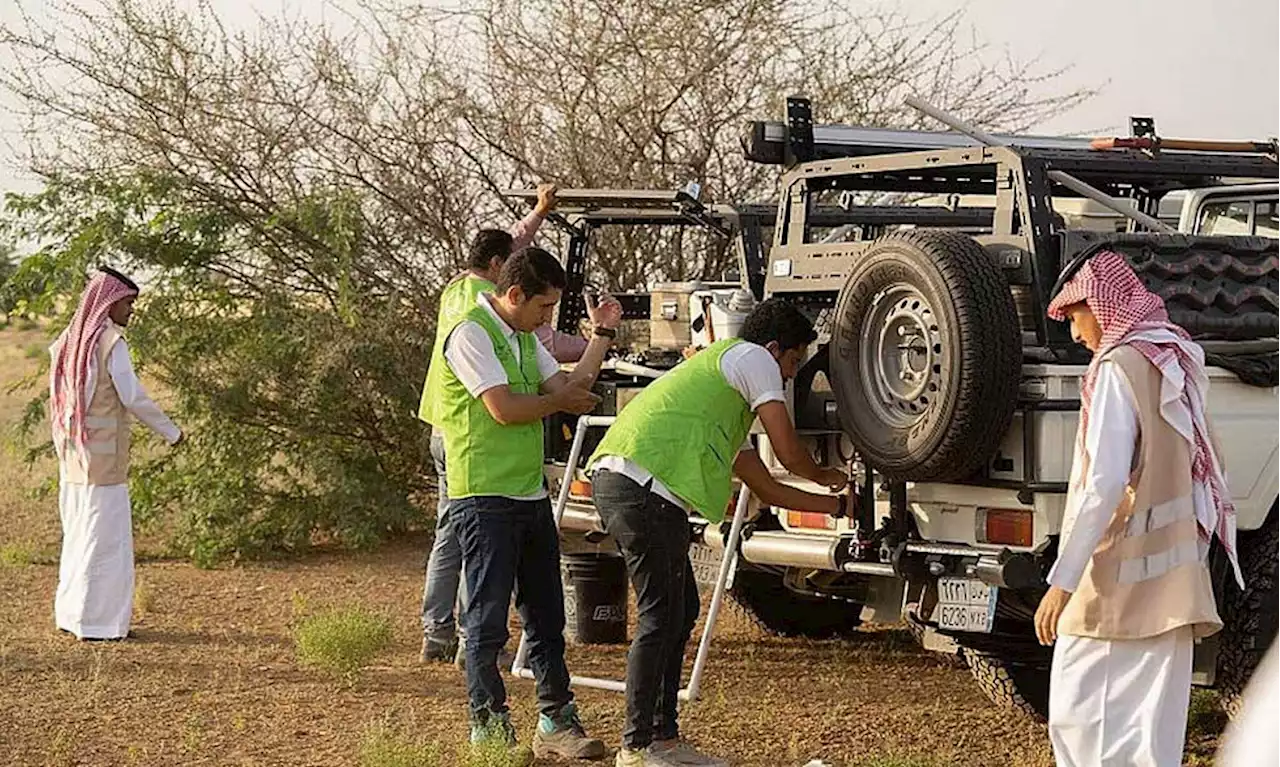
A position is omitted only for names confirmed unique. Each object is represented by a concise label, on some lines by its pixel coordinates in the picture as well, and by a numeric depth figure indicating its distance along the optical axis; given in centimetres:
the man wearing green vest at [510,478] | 662
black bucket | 905
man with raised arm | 811
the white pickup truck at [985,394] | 598
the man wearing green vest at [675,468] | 630
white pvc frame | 704
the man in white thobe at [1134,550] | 505
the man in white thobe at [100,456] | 956
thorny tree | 1283
